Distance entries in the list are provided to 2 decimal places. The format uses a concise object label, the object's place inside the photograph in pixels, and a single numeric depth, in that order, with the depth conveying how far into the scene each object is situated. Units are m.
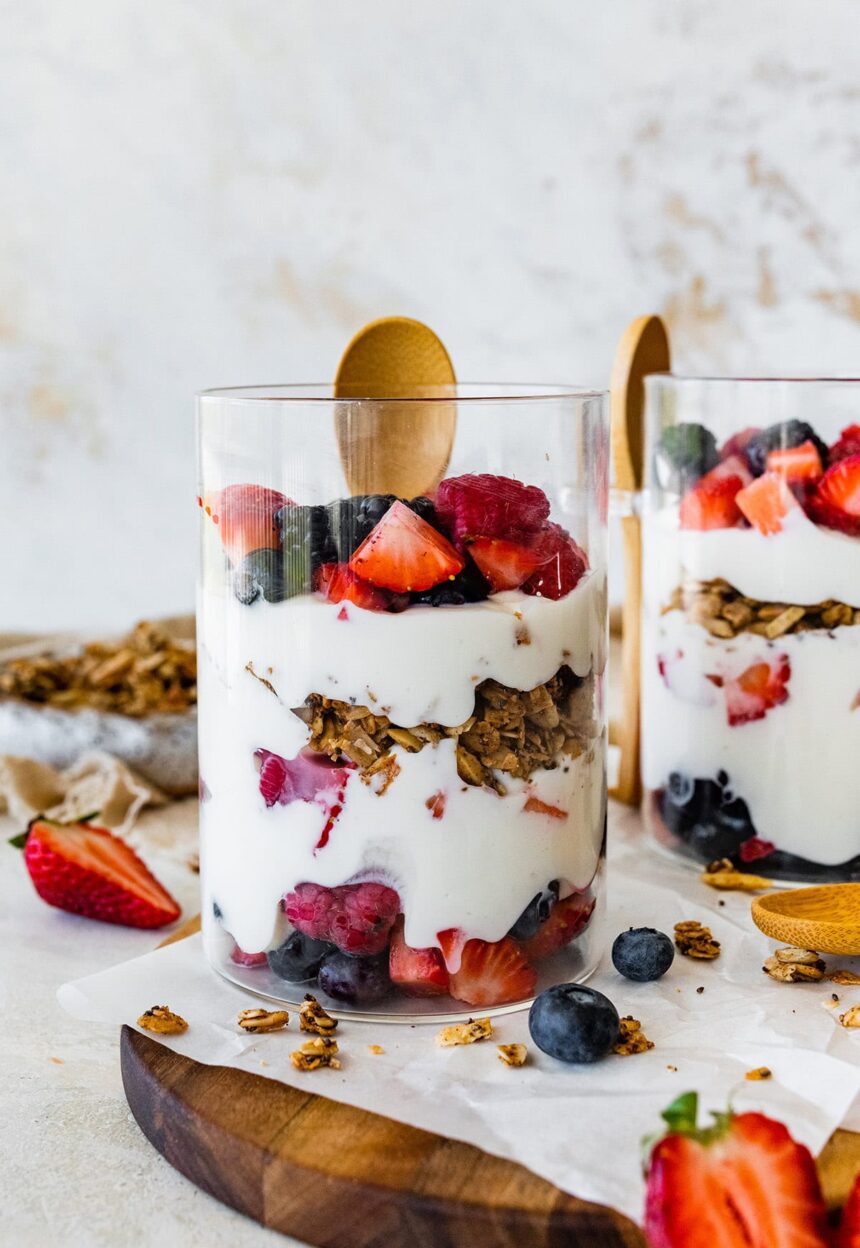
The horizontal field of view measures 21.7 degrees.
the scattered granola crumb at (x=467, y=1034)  0.41
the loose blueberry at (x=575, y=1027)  0.40
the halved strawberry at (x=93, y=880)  0.50
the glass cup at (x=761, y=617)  0.48
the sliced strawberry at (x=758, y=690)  0.49
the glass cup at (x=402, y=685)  0.41
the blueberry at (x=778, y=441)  0.48
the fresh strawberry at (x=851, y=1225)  0.36
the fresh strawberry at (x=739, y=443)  0.49
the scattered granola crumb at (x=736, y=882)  0.50
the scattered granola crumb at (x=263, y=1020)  0.42
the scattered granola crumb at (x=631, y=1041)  0.41
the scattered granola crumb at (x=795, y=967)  0.44
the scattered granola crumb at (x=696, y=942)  0.46
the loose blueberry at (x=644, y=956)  0.44
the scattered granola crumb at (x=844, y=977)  0.44
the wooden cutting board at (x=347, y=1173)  0.37
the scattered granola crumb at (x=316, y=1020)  0.42
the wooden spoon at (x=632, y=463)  0.54
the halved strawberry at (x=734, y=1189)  0.36
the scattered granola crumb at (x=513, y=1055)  0.41
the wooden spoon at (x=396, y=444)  0.41
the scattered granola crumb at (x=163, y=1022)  0.42
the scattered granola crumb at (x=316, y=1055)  0.41
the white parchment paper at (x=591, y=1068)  0.38
